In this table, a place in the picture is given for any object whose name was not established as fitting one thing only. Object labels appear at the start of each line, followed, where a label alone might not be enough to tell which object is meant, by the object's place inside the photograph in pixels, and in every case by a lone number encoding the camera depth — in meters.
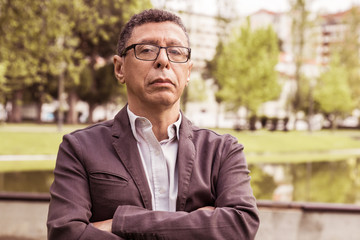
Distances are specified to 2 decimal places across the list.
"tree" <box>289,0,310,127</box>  43.81
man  1.90
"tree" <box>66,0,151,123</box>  34.53
